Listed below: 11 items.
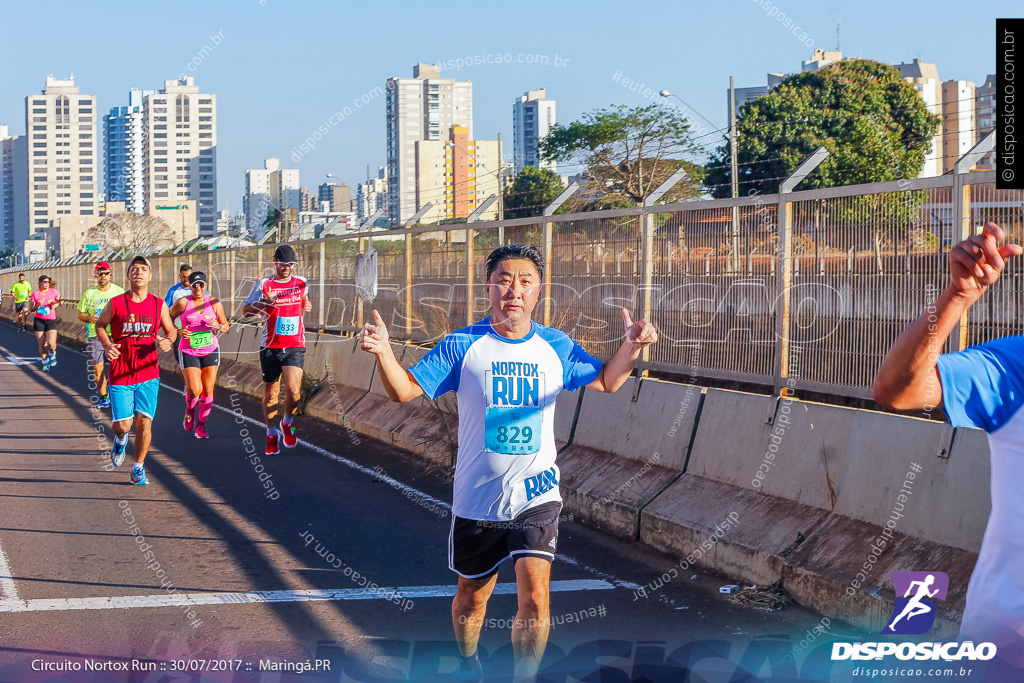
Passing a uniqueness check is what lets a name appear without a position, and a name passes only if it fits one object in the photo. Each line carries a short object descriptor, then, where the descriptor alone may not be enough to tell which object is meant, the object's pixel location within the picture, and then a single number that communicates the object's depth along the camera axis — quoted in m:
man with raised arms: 4.87
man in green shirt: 17.03
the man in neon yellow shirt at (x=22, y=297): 37.97
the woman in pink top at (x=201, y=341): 13.73
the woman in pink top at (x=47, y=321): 25.11
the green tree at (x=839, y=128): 50.56
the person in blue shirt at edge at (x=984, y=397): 2.84
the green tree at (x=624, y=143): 43.12
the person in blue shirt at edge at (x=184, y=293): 14.31
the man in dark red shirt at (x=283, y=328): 12.69
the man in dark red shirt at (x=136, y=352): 10.63
